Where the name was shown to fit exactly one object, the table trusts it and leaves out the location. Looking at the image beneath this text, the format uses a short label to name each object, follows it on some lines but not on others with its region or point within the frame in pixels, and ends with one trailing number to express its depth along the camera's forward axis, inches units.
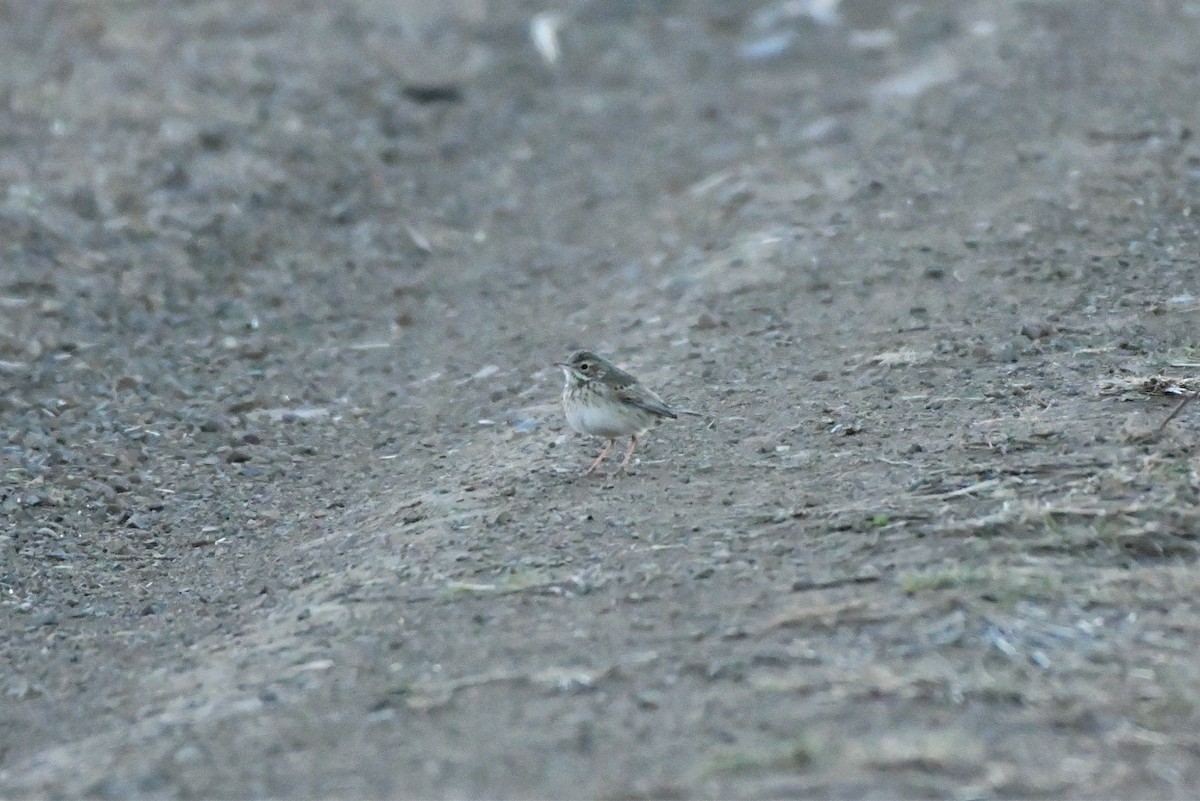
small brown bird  649.6
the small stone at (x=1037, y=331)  714.2
